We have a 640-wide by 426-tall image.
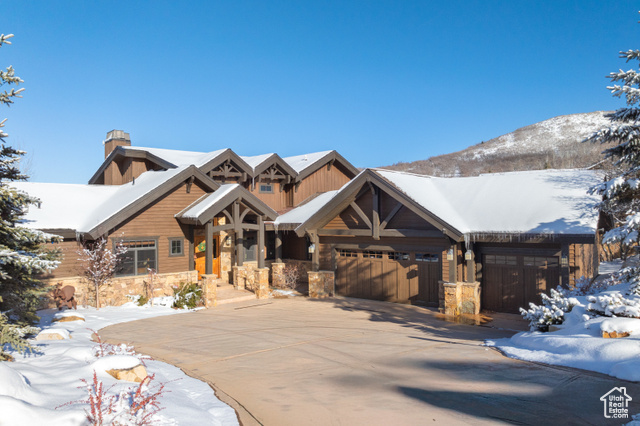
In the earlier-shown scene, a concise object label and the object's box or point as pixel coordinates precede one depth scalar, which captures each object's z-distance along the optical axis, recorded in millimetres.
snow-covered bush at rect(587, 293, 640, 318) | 8738
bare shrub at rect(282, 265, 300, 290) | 20938
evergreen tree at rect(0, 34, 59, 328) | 6758
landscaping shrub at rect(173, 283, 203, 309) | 16000
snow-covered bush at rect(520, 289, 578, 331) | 10031
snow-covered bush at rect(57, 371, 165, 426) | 4828
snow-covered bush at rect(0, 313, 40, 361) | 6150
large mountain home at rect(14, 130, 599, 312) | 14383
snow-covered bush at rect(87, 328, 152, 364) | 8117
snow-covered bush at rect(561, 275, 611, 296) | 11891
